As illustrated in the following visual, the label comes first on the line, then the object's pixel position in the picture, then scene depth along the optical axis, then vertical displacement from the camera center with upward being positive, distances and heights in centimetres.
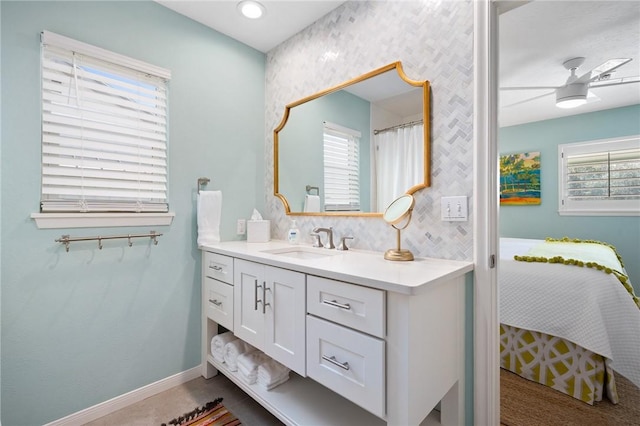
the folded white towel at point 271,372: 160 -90
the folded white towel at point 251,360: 169 -89
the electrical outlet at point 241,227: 230 -12
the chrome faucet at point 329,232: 183 -12
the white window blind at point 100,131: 151 +47
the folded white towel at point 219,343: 190 -87
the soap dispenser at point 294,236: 208 -17
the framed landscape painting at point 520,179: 448 +54
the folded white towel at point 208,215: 199 -2
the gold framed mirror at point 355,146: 155 +42
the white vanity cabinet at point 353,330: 99 -49
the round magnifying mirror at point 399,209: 141 +2
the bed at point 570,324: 177 -72
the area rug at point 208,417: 156 -113
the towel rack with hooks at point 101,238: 153 -14
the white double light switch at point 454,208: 135 +2
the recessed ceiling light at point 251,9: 187 +135
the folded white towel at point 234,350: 180 -87
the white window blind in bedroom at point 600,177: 381 +49
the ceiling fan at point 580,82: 263 +130
